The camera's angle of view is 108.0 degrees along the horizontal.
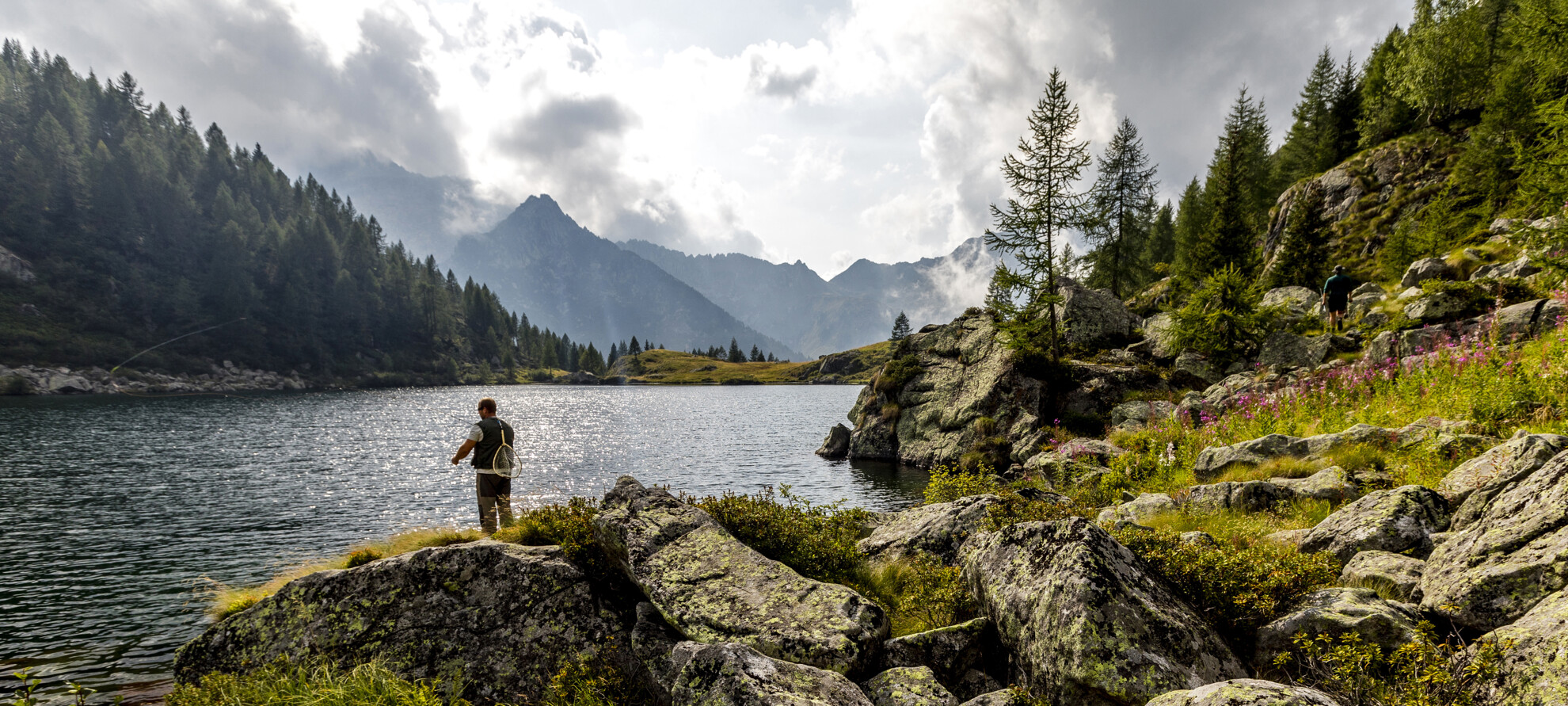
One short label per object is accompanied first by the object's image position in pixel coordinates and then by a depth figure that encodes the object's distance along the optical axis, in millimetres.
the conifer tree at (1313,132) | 63031
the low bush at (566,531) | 9367
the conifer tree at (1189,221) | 55375
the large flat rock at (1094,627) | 5211
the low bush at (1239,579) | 6180
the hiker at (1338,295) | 25656
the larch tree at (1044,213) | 33312
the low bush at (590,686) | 7090
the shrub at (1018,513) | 9328
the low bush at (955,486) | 13242
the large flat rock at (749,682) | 5215
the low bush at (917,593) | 7836
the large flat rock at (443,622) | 8016
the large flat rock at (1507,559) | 5066
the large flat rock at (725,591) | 6645
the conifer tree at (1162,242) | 76562
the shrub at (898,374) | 38656
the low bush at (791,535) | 9445
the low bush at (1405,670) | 4266
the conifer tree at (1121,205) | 55344
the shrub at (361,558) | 10688
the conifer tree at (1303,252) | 37938
